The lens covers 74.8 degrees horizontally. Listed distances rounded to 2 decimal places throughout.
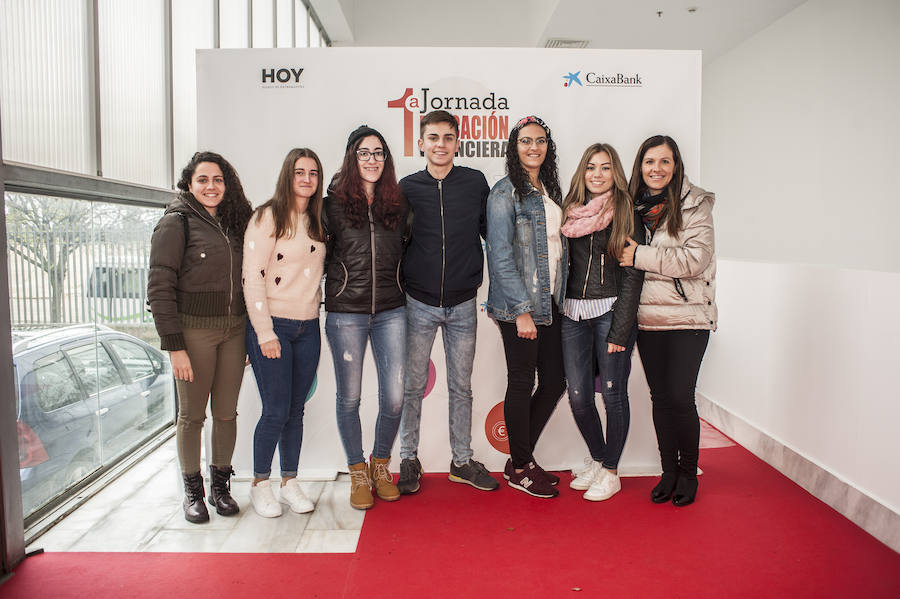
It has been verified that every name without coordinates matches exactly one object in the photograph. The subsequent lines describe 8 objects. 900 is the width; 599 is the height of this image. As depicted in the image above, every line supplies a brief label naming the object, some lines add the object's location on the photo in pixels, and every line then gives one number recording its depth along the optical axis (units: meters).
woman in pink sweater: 2.33
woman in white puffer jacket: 2.42
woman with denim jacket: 2.47
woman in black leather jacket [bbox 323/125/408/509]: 2.42
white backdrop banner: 2.81
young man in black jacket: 2.50
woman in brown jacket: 2.22
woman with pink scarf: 2.46
